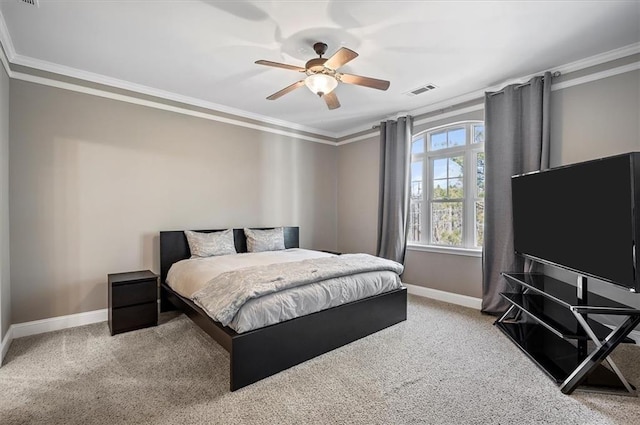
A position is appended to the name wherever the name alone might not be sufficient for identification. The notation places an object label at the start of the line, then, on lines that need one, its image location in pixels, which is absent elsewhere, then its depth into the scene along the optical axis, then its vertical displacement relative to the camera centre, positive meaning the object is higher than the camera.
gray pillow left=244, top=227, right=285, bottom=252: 4.37 -0.45
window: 4.04 +0.35
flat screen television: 2.01 -0.05
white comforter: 2.24 -0.72
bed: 2.14 -1.04
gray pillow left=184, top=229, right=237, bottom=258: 3.80 -0.44
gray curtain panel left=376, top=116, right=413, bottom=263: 4.57 +0.35
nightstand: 3.03 -0.96
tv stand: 2.05 -0.90
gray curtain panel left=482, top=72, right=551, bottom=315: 3.25 +0.61
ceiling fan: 2.53 +1.19
